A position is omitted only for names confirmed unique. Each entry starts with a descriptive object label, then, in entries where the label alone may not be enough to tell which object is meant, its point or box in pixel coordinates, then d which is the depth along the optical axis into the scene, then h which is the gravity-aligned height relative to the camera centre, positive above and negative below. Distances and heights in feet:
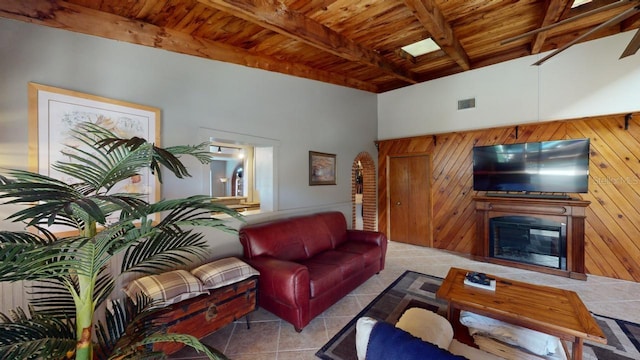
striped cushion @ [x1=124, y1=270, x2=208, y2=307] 5.69 -2.63
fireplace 11.23 -2.75
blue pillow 2.75 -1.98
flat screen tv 11.35 +0.61
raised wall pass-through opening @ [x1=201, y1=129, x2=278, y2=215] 11.24 +0.23
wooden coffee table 5.33 -3.23
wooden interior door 15.90 -1.36
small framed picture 12.97 +0.60
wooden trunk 5.78 -3.47
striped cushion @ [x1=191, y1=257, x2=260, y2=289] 6.68 -2.67
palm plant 2.32 -0.76
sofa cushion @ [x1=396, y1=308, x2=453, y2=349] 4.58 -2.89
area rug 6.51 -4.62
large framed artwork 5.86 +1.57
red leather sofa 7.32 -3.06
